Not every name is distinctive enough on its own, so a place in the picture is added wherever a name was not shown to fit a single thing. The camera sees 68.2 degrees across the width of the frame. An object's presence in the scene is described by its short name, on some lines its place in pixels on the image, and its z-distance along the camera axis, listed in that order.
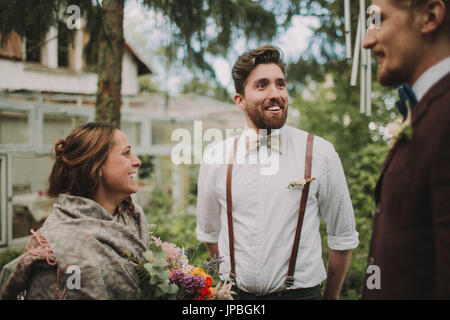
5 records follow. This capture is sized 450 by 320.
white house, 5.49
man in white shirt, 1.70
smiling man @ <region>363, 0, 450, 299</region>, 0.85
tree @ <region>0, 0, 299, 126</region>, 2.73
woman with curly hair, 1.32
